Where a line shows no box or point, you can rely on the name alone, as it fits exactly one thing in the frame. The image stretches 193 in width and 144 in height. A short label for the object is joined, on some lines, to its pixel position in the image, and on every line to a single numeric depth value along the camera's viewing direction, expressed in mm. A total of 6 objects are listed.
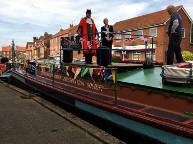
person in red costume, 6594
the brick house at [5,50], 123812
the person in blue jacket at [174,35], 4758
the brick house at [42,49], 65244
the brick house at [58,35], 48550
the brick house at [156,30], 26812
